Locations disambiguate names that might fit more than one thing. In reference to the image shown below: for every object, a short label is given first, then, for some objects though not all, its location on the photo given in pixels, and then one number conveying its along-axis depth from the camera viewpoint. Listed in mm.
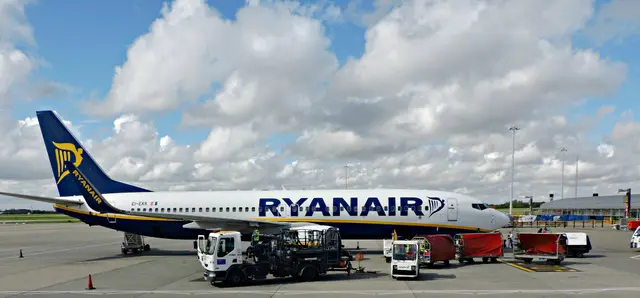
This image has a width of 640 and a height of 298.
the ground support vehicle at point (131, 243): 39969
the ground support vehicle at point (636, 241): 38622
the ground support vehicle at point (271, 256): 23109
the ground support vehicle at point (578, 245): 35188
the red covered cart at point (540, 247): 30588
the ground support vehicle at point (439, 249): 29127
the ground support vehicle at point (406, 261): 24422
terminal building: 115312
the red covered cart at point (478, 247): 31578
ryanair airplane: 36594
